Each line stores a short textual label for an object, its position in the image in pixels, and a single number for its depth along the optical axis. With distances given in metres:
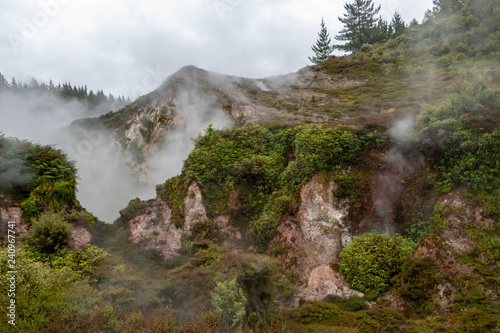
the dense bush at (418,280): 9.61
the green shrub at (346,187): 14.12
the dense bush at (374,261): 10.88
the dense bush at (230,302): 8.45
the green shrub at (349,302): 10.48
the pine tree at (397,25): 41.74
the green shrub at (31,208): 14.85
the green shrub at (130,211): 18.99
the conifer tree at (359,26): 42.94
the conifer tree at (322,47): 48.65
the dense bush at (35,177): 15.34
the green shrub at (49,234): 12.73
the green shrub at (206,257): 11.86
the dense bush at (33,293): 7.35
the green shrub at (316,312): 9.38
